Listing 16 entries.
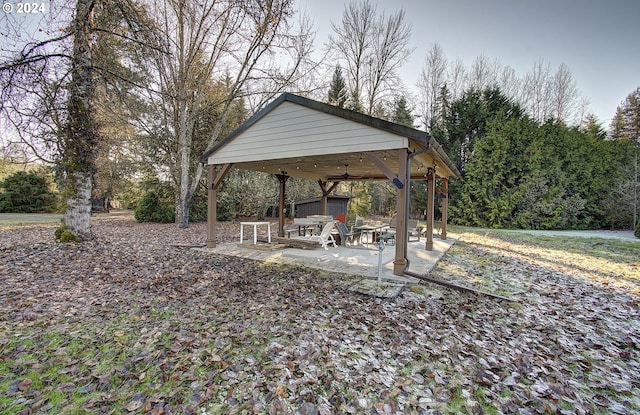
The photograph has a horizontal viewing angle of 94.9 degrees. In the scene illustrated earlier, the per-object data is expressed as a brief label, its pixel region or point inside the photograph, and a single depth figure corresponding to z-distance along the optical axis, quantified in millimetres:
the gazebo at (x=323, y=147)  5660
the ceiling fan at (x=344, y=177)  11969
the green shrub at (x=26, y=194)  17031
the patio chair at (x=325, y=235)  8406
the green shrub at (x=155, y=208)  14492
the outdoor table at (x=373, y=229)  9750
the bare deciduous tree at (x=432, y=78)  21031
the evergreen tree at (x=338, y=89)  20422
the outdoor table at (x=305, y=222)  9781
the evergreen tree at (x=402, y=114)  21048
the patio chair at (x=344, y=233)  9062
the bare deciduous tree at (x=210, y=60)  11383
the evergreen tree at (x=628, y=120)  21391
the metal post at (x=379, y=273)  5155
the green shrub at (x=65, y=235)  7266
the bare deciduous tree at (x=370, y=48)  18375
